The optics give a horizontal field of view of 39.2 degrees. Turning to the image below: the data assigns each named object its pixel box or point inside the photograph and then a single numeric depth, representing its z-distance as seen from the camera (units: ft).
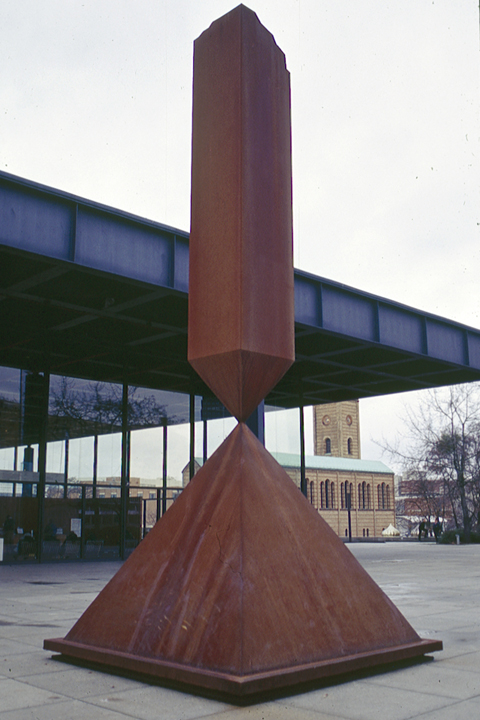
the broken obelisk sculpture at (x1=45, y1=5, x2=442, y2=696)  15.20
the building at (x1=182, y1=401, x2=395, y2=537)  304.91
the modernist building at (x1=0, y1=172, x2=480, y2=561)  43.09
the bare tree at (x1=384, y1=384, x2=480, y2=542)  126.62
